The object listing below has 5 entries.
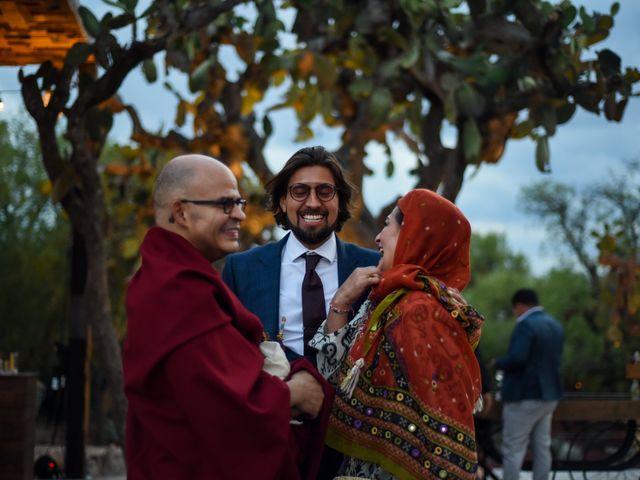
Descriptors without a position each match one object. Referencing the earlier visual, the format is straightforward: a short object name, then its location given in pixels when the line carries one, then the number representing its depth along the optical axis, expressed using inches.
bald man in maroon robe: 97.3
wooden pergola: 248.8
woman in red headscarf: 111.6
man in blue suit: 142.9
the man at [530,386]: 328.5
